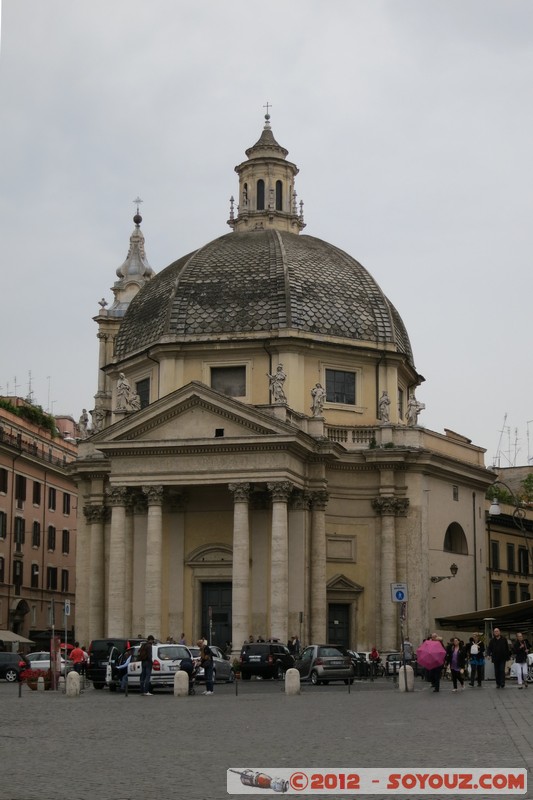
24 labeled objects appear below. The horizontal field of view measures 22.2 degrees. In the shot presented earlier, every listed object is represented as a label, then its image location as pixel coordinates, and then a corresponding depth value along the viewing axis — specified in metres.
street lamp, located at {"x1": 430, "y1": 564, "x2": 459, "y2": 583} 57.03
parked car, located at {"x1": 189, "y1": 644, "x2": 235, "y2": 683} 42.52
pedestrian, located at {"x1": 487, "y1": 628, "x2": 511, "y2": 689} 36.31
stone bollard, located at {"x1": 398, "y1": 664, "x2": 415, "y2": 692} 36.22
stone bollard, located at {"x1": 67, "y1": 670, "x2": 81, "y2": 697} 33.91
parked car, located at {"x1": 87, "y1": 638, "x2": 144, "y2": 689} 40.62
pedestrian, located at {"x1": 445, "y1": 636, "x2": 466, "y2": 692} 36.69
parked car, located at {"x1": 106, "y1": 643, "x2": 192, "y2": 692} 37.16
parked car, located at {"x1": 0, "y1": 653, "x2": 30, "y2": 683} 50.69
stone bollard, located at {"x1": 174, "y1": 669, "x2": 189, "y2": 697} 34.53
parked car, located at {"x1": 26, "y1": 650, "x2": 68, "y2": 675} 49.41
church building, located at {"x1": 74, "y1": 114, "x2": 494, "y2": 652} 52.03
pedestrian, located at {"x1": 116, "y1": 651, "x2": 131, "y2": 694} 35.99
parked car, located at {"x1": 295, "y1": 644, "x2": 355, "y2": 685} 41.62
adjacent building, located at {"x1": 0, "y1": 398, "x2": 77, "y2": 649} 73.94
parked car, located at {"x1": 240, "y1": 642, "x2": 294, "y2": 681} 44.69
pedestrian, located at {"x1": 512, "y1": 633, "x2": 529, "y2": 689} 37.87
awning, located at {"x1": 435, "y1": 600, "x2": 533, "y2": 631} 45.33
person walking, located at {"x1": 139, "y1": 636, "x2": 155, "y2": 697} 35.25
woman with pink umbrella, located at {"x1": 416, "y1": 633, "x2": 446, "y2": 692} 35.59
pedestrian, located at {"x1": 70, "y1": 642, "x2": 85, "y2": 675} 45.78
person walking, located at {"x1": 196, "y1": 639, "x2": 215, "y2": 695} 35.38
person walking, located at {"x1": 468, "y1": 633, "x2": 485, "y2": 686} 38.84
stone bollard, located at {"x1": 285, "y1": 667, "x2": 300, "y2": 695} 34.75
